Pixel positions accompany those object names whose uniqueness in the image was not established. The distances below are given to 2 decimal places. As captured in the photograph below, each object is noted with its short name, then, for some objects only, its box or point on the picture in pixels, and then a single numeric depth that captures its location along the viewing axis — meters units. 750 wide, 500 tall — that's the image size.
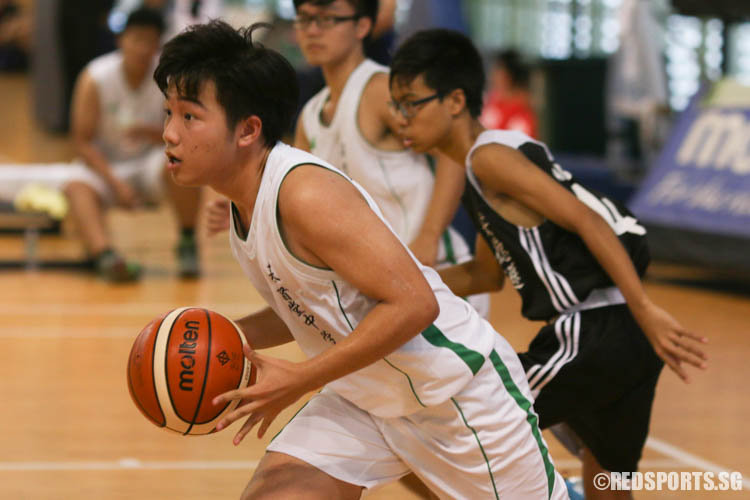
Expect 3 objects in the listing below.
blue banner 11.83
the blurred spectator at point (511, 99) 17.14
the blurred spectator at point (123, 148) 12.69
